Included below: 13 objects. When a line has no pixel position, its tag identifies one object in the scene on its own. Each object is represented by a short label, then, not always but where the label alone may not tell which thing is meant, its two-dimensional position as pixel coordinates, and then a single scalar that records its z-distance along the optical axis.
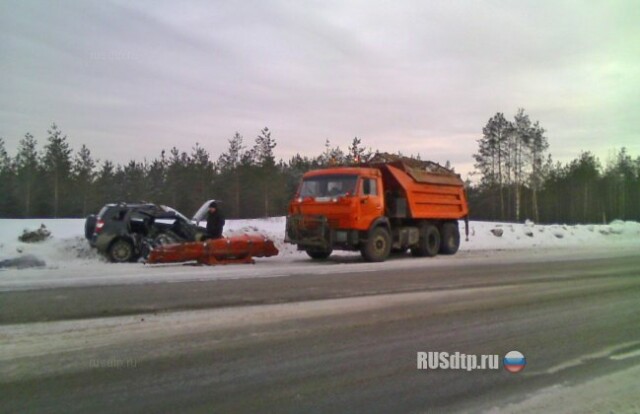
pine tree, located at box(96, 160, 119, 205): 53.34
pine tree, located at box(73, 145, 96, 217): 50.84
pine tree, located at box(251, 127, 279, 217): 48.94
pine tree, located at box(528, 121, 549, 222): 63.31
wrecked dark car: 16.36
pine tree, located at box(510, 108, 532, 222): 63.72
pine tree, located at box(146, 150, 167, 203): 53.92
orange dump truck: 16.73
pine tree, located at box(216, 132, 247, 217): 50.00
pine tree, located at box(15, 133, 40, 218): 49.12
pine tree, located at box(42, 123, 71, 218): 49.75
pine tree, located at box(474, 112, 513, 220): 64.19
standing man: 17.09
